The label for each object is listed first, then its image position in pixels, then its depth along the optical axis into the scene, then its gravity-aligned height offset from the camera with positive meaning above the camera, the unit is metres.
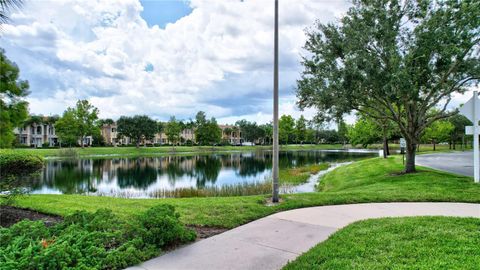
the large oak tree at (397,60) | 11.39 +3.45
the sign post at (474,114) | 10.12 +1.08
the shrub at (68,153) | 44.00 -1.42
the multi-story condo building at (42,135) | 62.97 +1.99
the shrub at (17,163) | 8.78 -0.61
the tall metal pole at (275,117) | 8.04 +0.76
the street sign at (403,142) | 15.39 +0.16
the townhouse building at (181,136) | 82.81 +2.53
